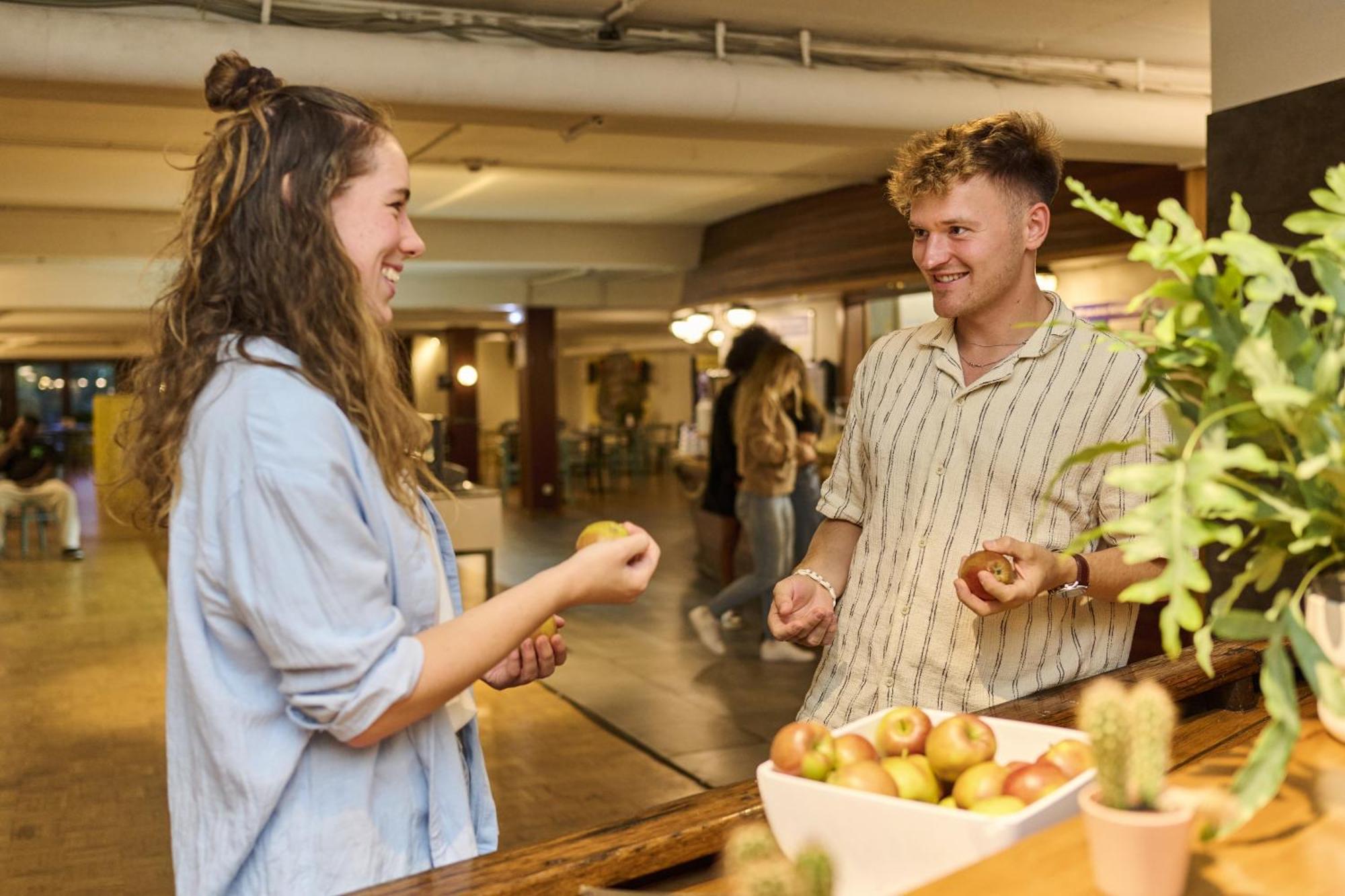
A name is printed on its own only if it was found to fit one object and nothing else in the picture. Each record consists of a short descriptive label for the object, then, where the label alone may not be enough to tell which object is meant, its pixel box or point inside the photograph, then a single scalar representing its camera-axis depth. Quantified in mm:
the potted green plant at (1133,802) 997
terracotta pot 1023
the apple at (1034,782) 1225
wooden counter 1309
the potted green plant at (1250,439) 1057
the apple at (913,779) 1275
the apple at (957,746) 1323
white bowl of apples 1164
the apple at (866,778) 1222
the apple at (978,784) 1252
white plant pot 1290
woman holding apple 1301
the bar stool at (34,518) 13039
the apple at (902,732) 1366
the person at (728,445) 7254
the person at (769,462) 6902
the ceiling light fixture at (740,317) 11891
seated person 12867
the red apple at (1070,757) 1271
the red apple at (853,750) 1293
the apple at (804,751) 1267
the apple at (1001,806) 1203
